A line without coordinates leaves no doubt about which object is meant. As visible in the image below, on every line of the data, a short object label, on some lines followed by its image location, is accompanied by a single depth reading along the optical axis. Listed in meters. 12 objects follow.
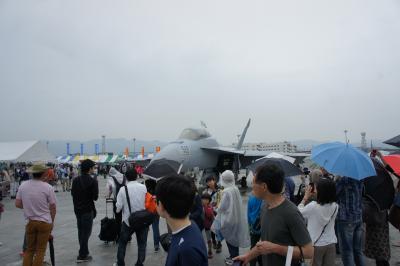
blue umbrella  4.52
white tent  19.23
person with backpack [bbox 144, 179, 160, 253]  7.01
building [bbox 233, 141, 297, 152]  107.56
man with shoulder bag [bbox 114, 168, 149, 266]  5.42
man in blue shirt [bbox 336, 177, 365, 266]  4.71
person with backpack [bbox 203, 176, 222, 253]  6.69
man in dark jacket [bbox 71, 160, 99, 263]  6.29
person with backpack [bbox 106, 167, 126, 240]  7.76
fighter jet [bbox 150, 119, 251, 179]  16.41
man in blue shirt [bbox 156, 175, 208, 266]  2.00
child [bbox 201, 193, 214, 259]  6.38
